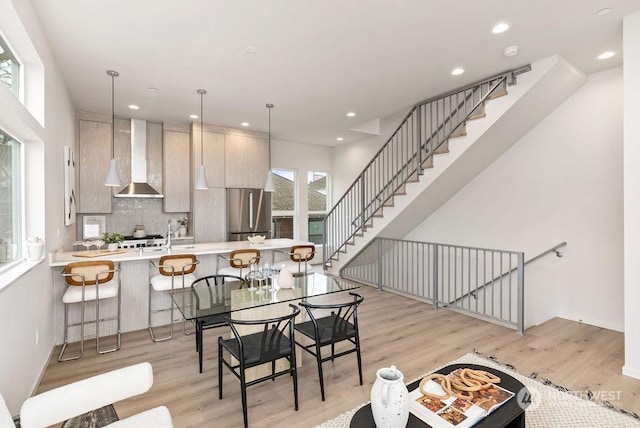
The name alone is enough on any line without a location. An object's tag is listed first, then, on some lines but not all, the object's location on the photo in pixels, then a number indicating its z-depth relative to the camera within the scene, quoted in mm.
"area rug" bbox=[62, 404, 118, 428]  2243
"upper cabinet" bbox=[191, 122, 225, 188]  6129
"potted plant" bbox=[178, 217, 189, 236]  6227
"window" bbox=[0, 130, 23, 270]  2439
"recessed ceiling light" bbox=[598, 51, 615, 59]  3609
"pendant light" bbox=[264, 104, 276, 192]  5078
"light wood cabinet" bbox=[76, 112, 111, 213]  5445
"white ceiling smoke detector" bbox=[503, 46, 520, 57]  3441
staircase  4008
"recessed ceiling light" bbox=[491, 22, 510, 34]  3010
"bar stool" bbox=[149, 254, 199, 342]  3795
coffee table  1664
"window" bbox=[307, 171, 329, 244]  8414
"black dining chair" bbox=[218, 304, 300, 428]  2213
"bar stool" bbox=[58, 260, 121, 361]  3297
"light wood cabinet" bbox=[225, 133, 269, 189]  6535
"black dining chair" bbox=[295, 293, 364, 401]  2588
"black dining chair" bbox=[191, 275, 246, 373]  2726
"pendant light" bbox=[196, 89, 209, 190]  4684
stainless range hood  5941
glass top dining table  2611
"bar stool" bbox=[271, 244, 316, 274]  4711
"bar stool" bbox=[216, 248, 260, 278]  4270
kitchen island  3609
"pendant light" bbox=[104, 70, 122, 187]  3953
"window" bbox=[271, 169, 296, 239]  7867
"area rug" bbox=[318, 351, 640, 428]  2283
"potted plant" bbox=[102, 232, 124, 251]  4277
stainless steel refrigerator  6508
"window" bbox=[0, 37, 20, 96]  2455
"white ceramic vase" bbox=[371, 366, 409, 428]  1543
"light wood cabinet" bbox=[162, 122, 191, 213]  6121
